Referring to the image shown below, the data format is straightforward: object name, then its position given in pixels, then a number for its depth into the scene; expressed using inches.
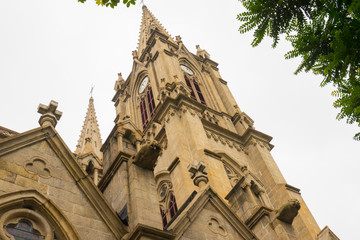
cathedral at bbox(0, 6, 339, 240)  296.4
